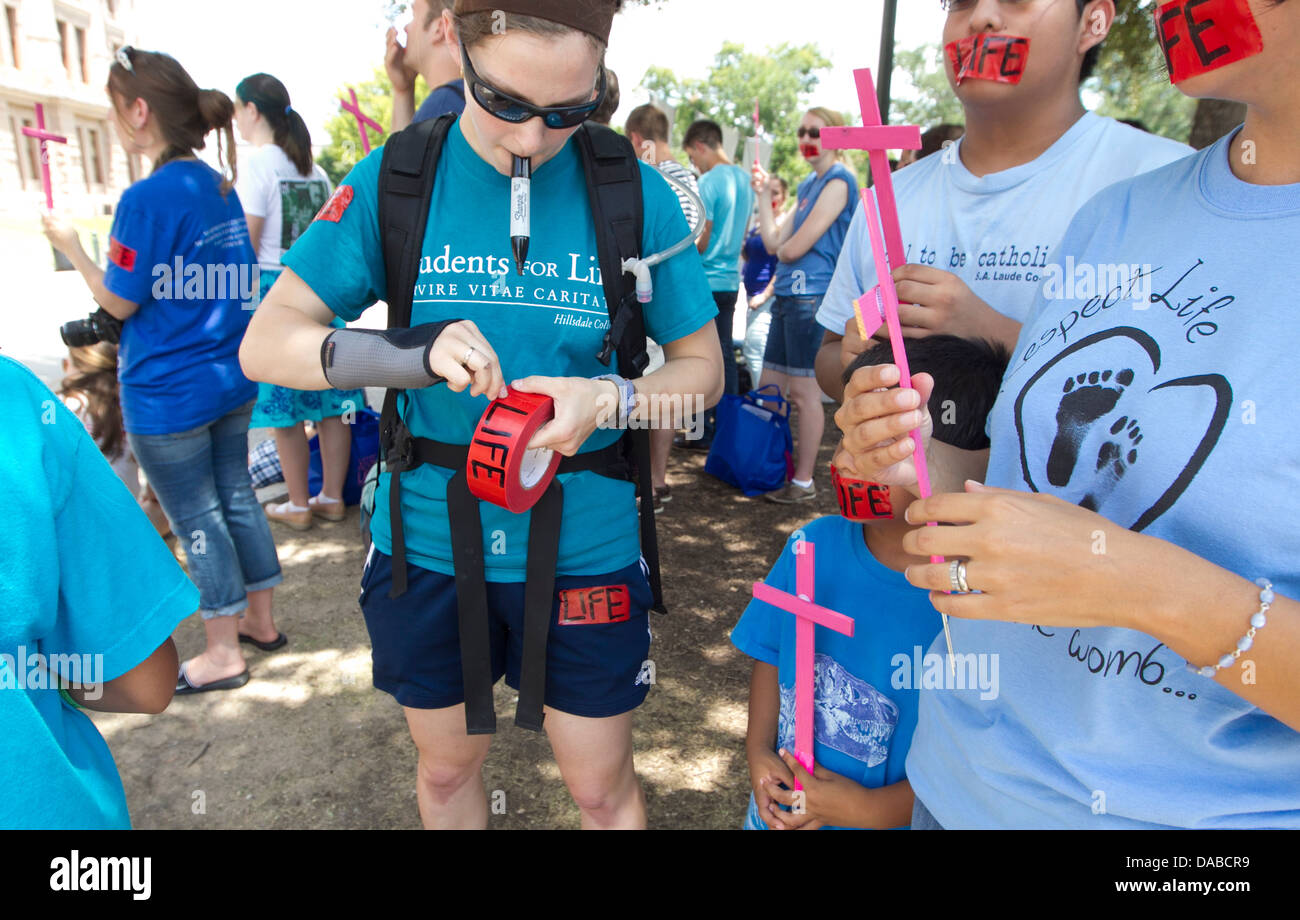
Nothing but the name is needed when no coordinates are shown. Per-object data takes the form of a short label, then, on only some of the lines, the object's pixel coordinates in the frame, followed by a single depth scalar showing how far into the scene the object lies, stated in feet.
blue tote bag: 17.20
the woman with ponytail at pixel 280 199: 13.98
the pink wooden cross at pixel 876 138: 3.53
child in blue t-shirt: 5.02
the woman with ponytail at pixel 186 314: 9.59
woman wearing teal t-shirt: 4.82
